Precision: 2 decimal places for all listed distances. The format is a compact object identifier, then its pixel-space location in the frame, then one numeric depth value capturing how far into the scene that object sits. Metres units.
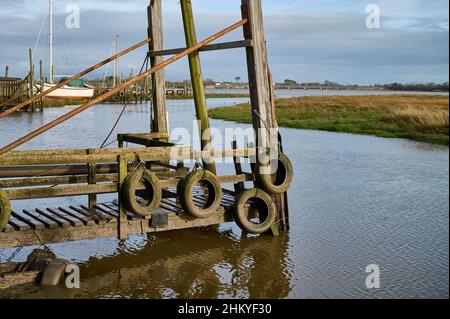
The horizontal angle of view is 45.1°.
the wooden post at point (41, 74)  51.16
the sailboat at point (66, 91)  66.44
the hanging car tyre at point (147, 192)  8.64
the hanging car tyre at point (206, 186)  9.24
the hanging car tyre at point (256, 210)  9.75
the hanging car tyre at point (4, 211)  7.66
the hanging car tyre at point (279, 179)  10.02
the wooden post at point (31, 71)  47.37
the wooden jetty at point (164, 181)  8.33
